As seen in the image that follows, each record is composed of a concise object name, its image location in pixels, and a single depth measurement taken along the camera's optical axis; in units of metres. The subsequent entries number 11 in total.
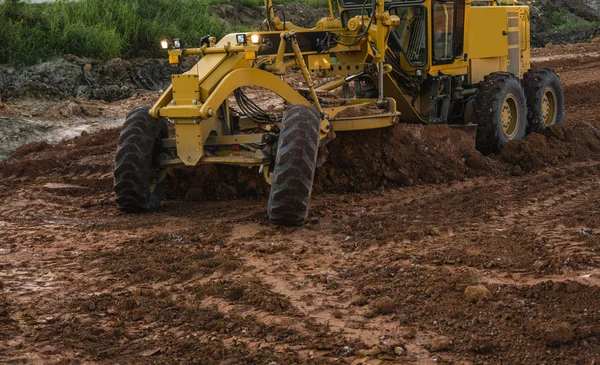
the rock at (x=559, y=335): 4.90
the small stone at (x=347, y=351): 5.06
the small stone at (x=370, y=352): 5.04
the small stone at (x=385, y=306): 5.66
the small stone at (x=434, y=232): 7.55
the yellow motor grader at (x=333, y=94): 8.12
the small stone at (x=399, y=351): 5.04
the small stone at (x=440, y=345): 5.04
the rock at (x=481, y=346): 4.96
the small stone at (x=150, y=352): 5.16
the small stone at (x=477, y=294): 5.66
